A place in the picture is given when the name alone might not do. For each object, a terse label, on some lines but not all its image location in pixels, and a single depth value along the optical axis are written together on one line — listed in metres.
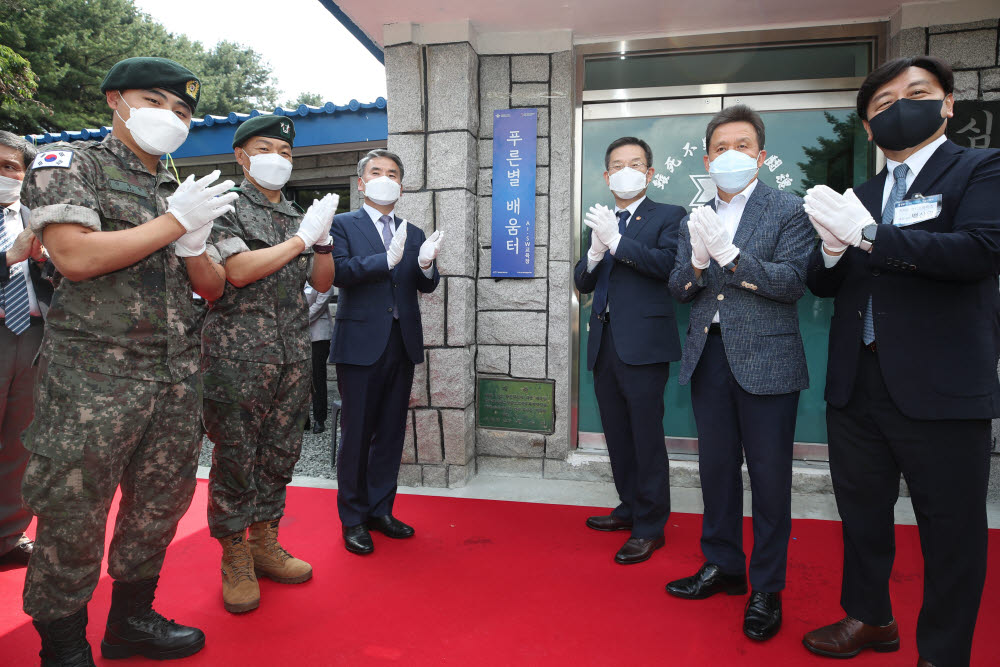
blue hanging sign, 3.55
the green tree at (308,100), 24.52
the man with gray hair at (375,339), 2.64
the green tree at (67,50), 11.84
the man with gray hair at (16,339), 2.32
